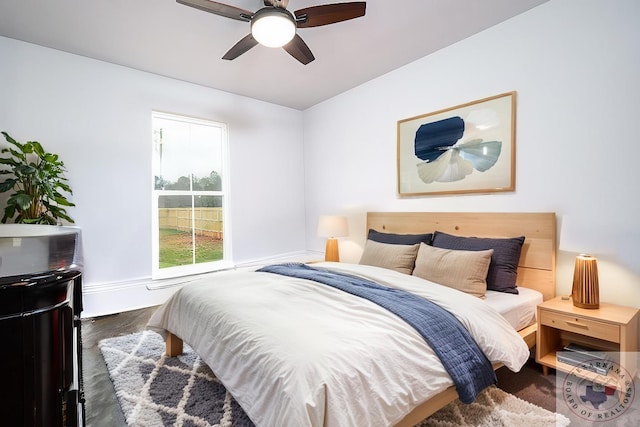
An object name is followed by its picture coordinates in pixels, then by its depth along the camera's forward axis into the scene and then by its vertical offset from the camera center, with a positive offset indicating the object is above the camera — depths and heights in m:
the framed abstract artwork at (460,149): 2.65 +0.57
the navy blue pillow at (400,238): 2.95 -0.29
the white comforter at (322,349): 1.13 -0.62
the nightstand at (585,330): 1.81 -0.74
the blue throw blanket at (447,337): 1.45 -0.63
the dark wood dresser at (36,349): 0.73 -0.34
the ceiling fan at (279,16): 1.94 +1.27
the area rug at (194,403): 1.66 -1.13
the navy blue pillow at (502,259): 2.33 -0.39
